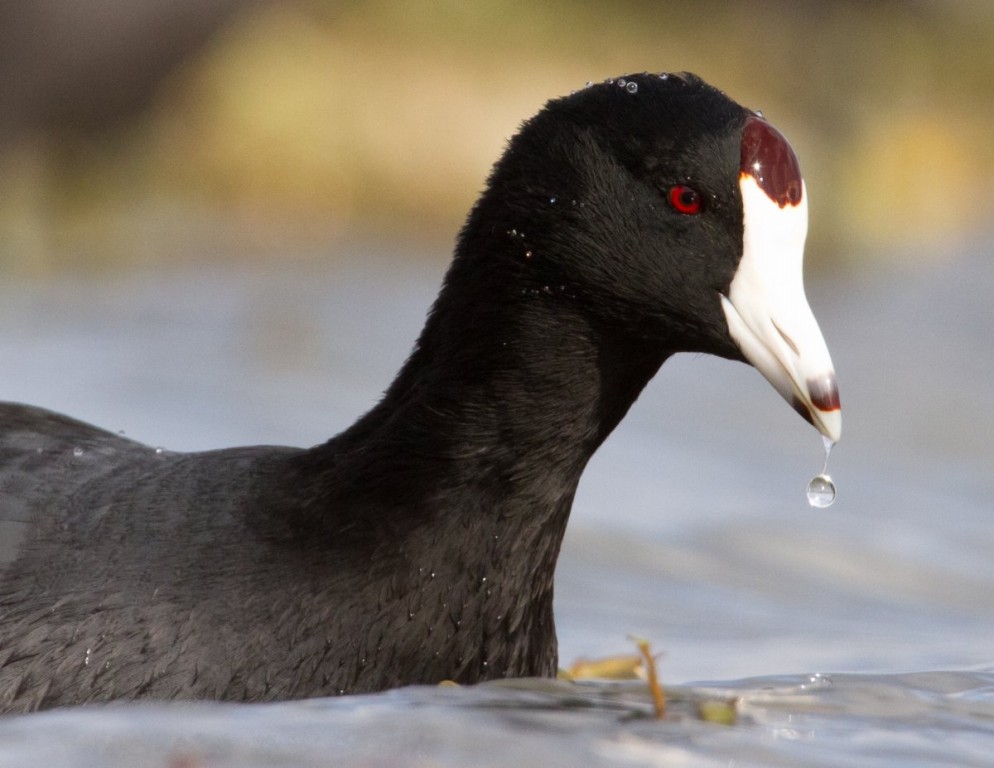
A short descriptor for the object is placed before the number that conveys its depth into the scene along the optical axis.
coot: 6.92
